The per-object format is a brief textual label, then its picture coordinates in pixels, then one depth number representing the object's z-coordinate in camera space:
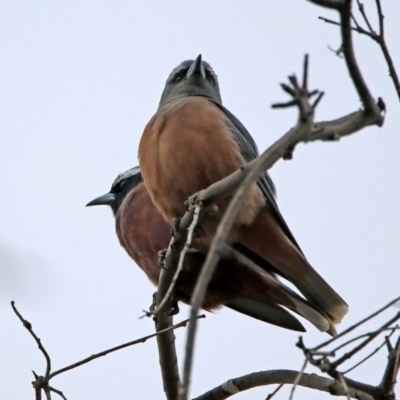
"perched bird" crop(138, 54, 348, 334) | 9.59
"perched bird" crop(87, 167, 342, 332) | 10.47
